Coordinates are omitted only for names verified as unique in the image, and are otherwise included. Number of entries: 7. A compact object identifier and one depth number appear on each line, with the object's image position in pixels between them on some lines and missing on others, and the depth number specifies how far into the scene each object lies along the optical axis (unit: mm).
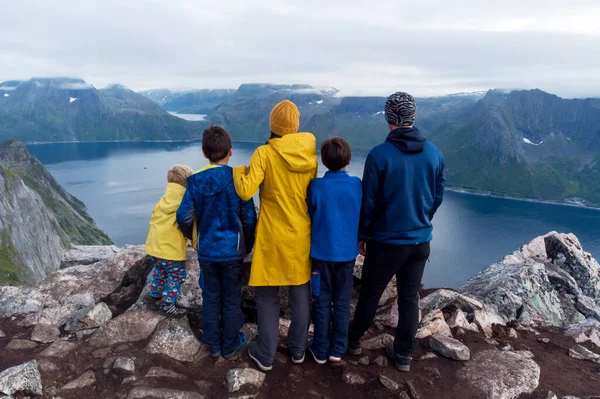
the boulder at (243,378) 5551
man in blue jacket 5547
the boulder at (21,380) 5040
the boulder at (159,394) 5275
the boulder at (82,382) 5406
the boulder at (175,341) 6266
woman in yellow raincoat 5598
